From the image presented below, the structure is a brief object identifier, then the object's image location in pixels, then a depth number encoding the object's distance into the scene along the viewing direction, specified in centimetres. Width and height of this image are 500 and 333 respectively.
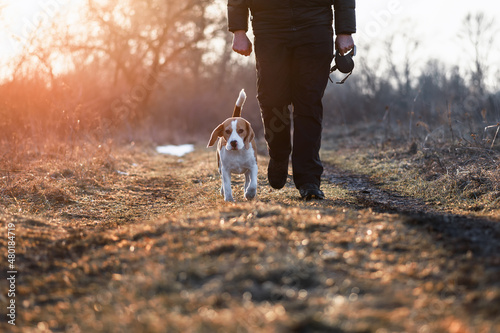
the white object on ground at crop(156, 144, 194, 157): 1502
